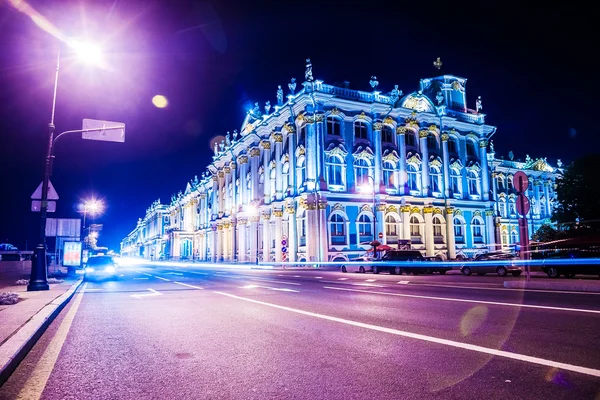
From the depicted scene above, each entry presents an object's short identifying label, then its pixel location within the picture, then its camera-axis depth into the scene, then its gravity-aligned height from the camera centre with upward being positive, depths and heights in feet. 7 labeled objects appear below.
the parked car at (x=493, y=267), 85.59 -3.25
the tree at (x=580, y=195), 129.08 +16.49
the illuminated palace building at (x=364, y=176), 147.23 +29.57
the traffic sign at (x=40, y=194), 55.26 +8.25
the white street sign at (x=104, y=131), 48.39 +14.22
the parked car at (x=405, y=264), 99.96 -2.69
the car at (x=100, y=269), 90.62 -2.39
